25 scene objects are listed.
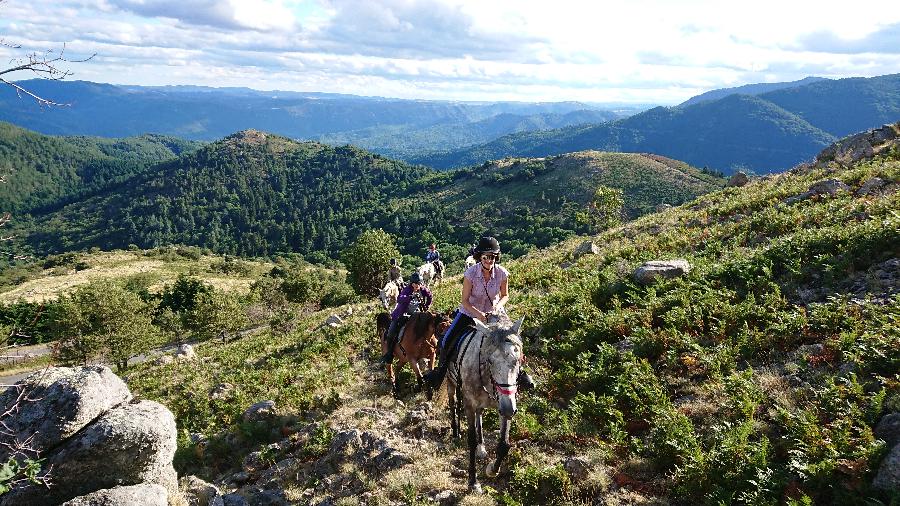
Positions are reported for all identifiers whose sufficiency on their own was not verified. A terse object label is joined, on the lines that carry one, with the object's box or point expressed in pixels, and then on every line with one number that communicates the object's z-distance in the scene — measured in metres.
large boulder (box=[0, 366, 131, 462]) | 7.47
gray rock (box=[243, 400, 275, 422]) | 12.77
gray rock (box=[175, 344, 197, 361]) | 30.82
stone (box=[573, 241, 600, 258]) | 23.17
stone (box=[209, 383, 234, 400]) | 15.73
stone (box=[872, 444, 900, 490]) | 5.45
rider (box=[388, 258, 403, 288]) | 14.98
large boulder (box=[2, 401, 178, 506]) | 7.31
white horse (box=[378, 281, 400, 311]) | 14.23
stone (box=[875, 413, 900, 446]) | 6.20
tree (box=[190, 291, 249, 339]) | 56.81
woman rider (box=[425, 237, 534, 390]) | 8.75
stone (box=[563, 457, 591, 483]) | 7.72
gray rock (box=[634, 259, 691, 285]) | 14.29
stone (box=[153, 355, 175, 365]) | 30.11
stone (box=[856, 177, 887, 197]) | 17.66
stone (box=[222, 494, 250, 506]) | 8.98
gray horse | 7.21
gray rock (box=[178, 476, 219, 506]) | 8.53
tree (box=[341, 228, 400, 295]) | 48.75
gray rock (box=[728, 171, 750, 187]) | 42.22
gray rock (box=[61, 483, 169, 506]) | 6.93
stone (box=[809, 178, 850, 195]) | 19.11
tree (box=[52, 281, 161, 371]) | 45.41
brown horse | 11.94
